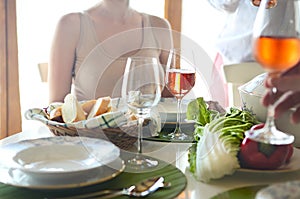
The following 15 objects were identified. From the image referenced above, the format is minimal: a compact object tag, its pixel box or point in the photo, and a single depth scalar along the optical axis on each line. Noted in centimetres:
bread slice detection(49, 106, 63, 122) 107
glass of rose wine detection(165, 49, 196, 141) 113
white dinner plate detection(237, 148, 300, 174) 85
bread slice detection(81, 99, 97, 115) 112
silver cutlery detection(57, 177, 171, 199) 75
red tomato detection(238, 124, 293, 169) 86
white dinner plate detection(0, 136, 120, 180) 77
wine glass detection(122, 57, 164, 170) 88
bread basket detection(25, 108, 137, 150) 98
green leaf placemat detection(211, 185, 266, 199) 77
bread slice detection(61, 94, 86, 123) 104
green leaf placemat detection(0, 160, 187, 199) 76
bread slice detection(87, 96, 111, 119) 107
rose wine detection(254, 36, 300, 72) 57
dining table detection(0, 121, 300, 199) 79
